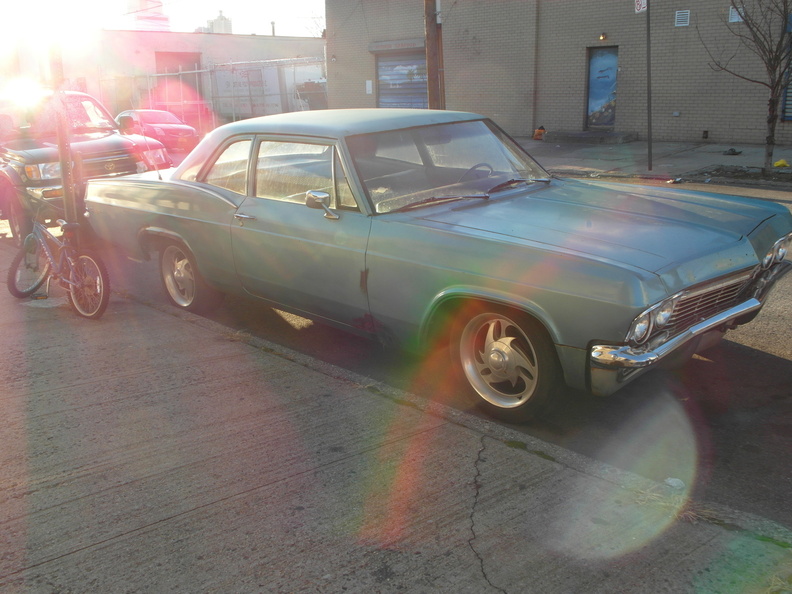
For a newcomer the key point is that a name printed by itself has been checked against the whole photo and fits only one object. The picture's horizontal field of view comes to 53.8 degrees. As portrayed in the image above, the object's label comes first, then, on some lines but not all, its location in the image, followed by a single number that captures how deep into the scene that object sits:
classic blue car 3.67
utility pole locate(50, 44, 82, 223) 7.13
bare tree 12.62
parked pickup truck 9.48
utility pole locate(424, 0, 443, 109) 14.34
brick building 18.50
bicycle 6.23
